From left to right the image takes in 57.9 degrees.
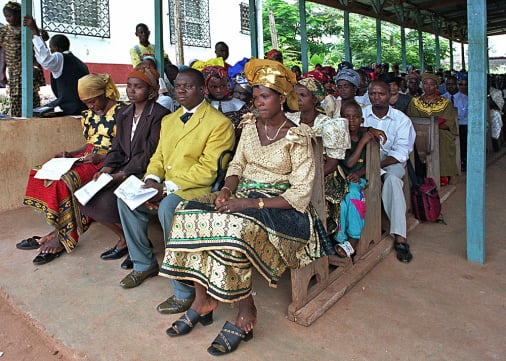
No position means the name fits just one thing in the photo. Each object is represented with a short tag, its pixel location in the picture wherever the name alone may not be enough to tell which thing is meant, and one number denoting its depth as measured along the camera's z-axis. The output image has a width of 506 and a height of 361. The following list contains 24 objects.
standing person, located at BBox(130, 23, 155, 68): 7.30
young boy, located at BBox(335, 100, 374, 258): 3.16
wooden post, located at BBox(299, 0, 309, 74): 8.77
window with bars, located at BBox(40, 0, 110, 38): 9.88
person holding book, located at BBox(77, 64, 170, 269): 3.35
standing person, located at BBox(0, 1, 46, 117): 5.70
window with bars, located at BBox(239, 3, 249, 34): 14.47
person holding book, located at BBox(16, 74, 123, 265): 3.48
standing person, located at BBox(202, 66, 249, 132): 4.17
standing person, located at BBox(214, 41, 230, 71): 6.72
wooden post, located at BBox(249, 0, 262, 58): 8.34
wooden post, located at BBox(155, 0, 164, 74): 6.41
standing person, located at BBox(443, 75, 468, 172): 6.35
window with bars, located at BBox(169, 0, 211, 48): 12.91
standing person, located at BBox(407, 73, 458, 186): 5.34
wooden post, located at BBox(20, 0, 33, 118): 5.24
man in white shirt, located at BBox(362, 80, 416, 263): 3.57
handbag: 4.07
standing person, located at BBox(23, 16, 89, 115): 5.23
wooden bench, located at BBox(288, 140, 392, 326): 2.65
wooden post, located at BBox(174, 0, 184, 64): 10.40
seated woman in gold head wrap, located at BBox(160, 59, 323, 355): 2.29
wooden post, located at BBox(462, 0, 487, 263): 3.08
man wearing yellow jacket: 2.99
